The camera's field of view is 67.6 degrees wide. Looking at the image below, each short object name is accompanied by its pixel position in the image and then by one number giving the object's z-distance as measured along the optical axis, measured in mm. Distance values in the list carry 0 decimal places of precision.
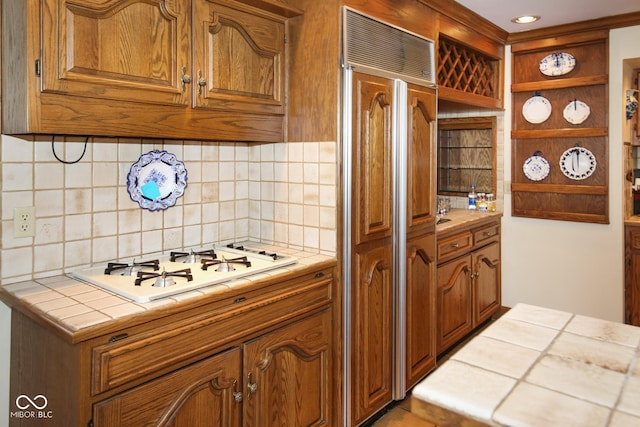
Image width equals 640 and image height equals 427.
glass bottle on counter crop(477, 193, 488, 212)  3865
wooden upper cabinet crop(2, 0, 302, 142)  1489
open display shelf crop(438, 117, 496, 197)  3967
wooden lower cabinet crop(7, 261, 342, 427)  1387
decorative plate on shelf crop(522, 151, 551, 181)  3658
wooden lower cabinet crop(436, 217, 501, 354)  3027
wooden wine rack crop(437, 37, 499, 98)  3186
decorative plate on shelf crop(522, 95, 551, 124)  3623
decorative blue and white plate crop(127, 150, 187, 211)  2074
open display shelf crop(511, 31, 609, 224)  3408
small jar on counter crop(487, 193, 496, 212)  3875
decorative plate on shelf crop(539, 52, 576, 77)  3512
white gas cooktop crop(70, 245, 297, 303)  1608
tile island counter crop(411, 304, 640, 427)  883
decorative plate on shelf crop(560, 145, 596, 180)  3463
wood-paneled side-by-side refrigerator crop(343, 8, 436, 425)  2199
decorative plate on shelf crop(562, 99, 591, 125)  3459
